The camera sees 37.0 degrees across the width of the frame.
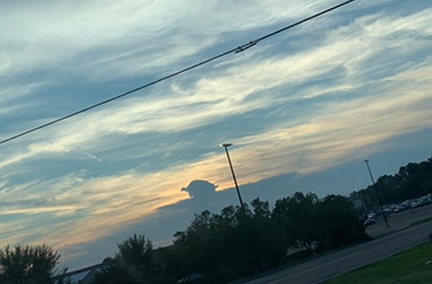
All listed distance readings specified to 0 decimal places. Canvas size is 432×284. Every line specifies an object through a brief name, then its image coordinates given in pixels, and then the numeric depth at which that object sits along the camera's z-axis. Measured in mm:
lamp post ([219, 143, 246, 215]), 65375
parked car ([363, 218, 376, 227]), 101562
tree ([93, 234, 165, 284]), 58228
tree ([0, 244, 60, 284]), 48719
